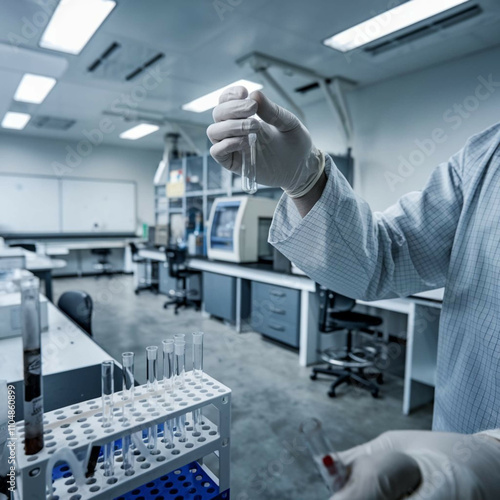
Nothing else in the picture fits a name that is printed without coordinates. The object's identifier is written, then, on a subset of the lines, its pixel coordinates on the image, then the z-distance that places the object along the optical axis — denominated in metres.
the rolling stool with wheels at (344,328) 2.54
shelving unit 4.61
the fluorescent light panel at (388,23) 2.38
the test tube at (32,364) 0.51
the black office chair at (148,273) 5.87
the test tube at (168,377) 0.66
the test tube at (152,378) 0.65
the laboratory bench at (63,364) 0.96
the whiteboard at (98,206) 7.32
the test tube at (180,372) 0.68
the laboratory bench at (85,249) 7.01
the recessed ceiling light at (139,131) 6.00
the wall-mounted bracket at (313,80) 3.25
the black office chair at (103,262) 7.35
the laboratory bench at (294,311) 2.29
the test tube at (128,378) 0.67
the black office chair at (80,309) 2.03
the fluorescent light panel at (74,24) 2.50
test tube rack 0.51
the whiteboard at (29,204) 6.70
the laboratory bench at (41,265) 3.10
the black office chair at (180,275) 4.52
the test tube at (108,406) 0.59
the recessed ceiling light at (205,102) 4.06
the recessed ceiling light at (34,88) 3.94
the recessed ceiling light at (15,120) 5.40
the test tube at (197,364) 0.70
